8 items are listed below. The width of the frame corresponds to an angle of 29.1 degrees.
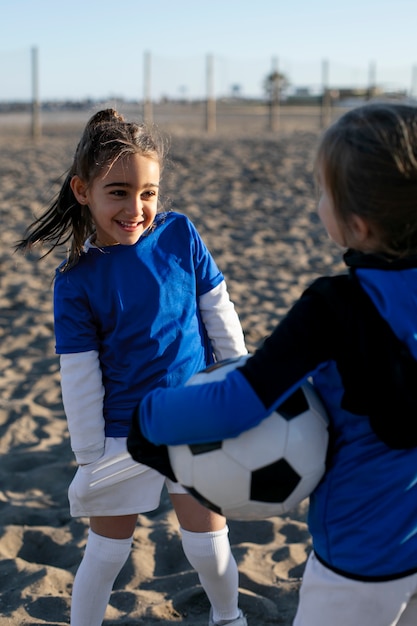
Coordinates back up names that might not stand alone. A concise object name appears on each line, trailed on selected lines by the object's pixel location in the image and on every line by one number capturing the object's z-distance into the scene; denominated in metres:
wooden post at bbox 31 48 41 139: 20.44
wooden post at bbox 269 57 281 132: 24.42
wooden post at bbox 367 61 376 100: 31.51
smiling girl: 2.35
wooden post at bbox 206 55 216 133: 23.56
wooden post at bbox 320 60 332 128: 26.22
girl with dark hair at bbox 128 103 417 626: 1.53
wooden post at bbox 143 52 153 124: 22.80
